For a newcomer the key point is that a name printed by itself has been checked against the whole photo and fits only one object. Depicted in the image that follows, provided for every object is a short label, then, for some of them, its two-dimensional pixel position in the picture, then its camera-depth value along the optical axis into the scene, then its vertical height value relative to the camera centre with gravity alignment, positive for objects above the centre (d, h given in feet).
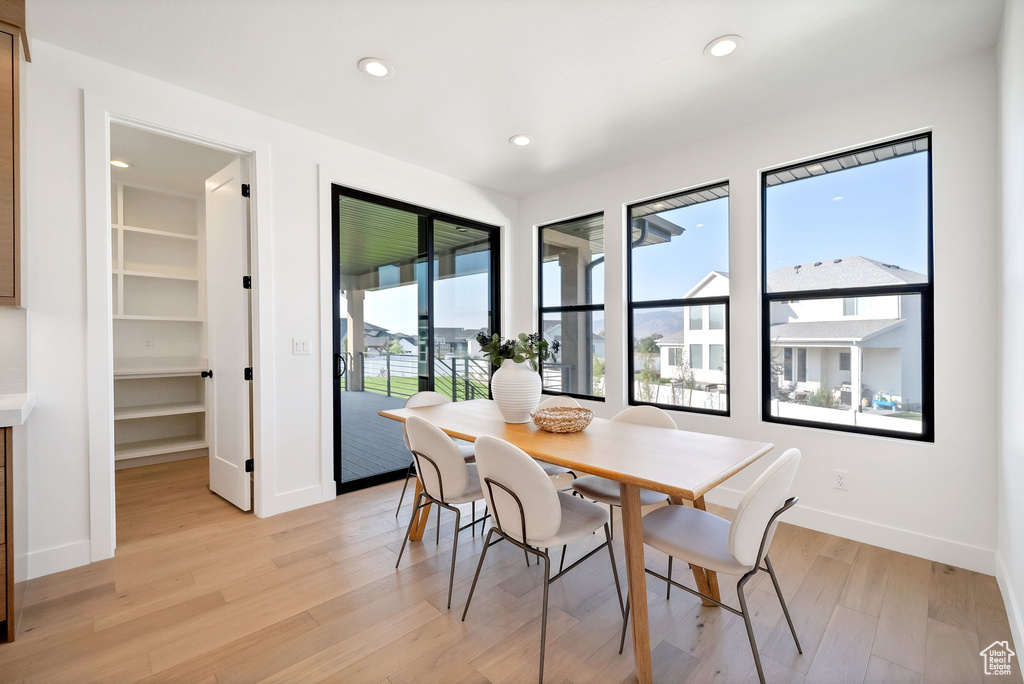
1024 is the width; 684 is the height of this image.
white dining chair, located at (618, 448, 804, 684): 4.46 -2.27
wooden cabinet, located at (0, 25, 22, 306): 6.07 +2.47
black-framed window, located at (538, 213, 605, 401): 13.50 +1.13
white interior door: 9.84 +0.18
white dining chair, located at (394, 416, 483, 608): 6.32 -1.85
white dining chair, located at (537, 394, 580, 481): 8.32 -1.25
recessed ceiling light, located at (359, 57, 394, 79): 7.70 +4.83
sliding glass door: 11.41 +0.62
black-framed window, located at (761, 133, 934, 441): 8.09 +0.90
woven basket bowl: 6.89 -1.27
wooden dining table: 4.80 -1.47
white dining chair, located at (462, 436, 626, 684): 4.97 -1.90
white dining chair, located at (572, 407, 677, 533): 6.92 -2.39
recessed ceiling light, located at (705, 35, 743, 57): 7.07 +4.77
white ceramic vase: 7.64 -0.89
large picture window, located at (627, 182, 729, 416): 10.75 +1.05
